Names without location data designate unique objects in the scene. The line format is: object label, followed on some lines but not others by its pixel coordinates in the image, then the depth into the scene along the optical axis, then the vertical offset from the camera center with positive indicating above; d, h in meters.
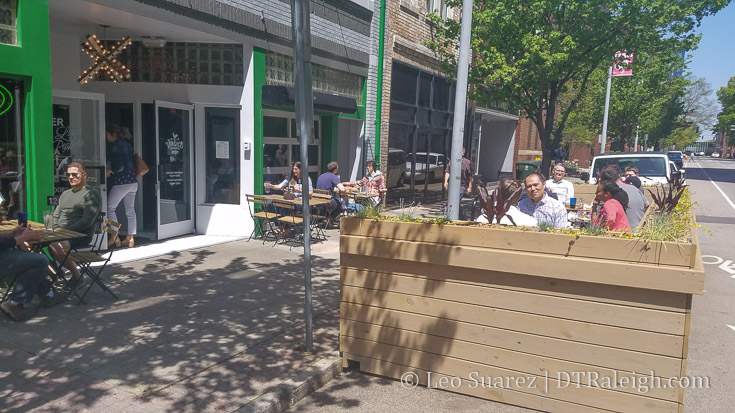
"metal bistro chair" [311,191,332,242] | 9.98 -1.33
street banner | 12.62 +2.36
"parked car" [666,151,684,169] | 43.49 +0.56
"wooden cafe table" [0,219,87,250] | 5.14 -0.95
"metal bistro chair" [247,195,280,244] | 9.20 -1.23
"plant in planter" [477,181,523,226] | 4.29 -0.37
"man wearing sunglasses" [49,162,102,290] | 5.84 -0.79
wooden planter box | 3.44 -1.09
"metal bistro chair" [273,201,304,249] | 9.10 -1.22
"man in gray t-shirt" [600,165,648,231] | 7.21 -0.54
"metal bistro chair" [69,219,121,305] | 5.63 -1.25
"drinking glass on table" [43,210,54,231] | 5.55 -0.86
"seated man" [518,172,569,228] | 5.45 -0.48
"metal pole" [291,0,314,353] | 4.38 +0.40
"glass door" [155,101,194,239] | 8.84 -0.45
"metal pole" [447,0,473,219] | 8.09 +0.70
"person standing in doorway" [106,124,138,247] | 8.11 -0.54
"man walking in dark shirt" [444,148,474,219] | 12.09 -0.52
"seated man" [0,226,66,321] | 5.01 -1.27
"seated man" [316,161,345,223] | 10.59 -0.72
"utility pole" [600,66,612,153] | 21.92 +2.25
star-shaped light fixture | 8.33 +1.26
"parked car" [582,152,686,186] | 13.61 -0.06
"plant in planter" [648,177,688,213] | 6.15 -0.48
